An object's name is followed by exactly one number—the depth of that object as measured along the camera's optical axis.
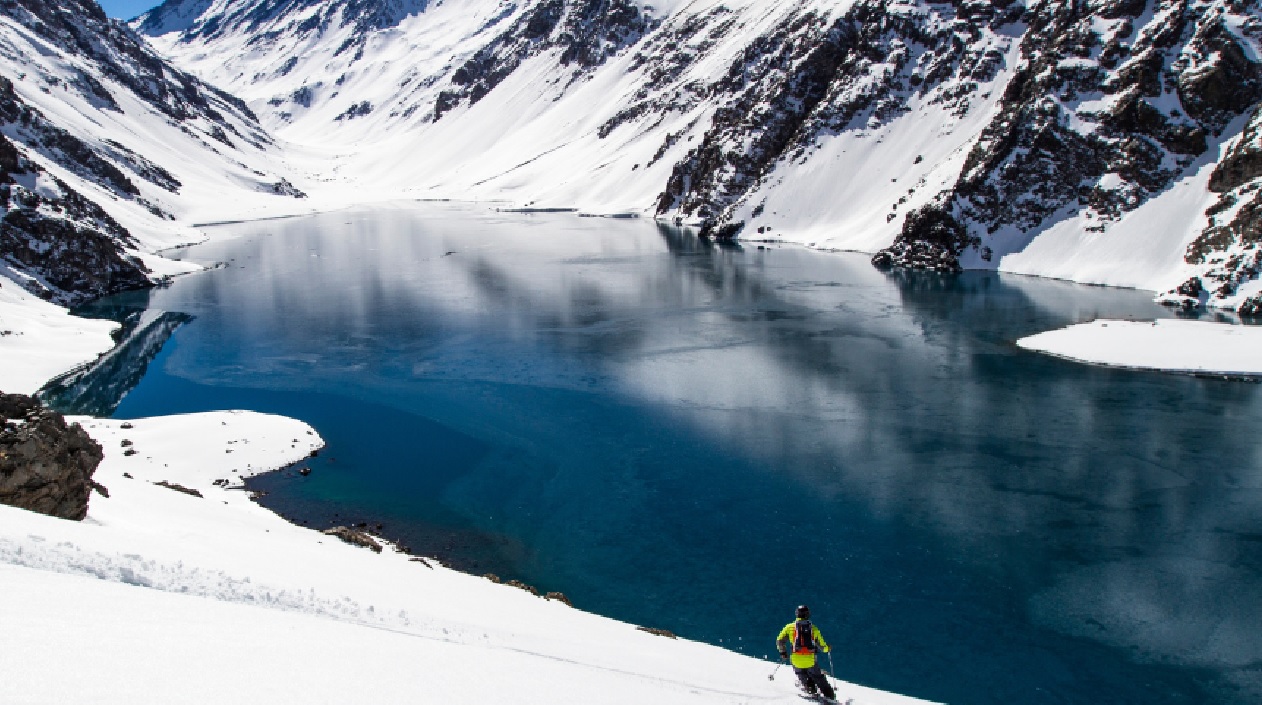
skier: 14.97
